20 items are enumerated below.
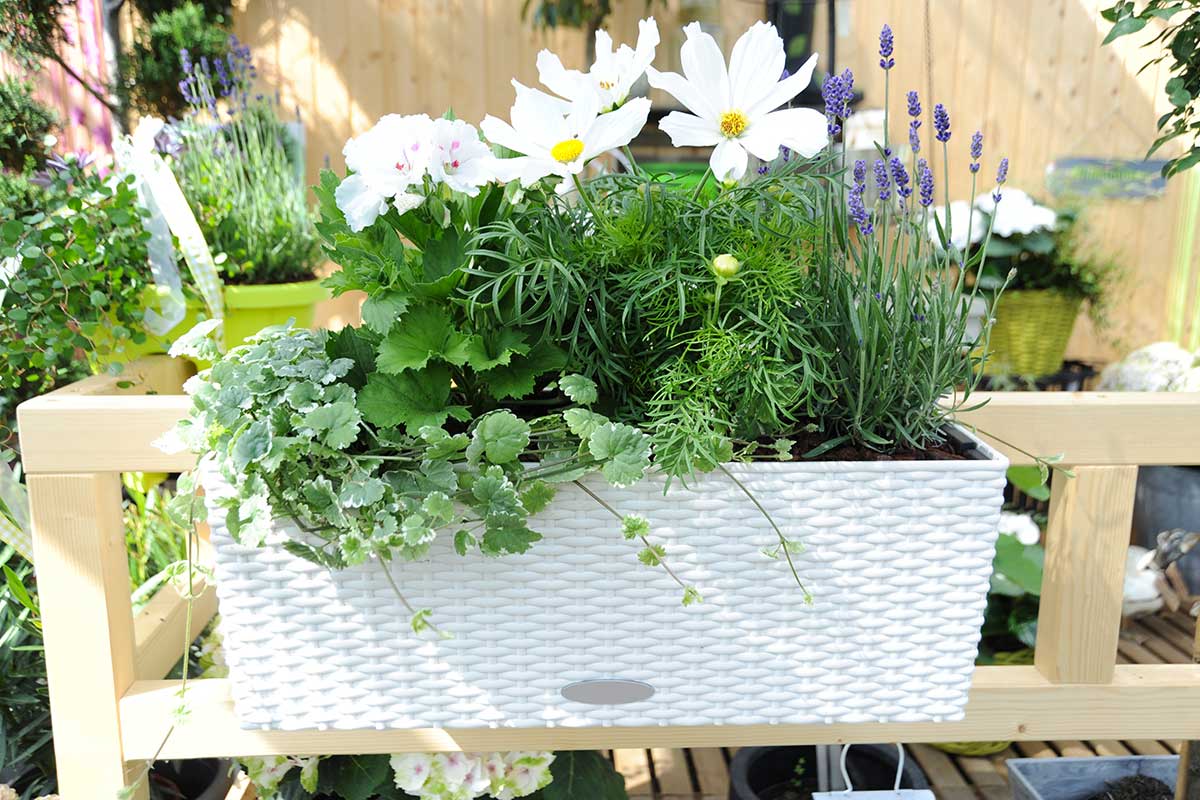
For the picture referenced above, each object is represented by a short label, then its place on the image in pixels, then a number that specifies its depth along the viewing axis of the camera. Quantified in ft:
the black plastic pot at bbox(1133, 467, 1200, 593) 7.79
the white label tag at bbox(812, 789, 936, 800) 3.35
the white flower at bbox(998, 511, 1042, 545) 6.31
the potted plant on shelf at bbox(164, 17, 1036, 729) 2.29
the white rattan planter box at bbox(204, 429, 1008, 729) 2.38
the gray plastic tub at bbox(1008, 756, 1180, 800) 4.25
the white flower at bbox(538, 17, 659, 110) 2.43
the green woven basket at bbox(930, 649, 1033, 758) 5.68
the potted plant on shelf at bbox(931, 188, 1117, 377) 8.45
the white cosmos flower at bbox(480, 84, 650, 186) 2.32
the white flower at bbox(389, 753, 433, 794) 3.27
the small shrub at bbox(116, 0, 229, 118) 8.15
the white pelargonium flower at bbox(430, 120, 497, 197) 2.32
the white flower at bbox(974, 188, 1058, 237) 8.21
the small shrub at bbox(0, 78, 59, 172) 5.16
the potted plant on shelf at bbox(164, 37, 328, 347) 4.31
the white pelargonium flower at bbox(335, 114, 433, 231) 2.30
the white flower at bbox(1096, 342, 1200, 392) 8.10
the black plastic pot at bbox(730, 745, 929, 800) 4.30
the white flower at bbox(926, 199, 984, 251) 8.06
